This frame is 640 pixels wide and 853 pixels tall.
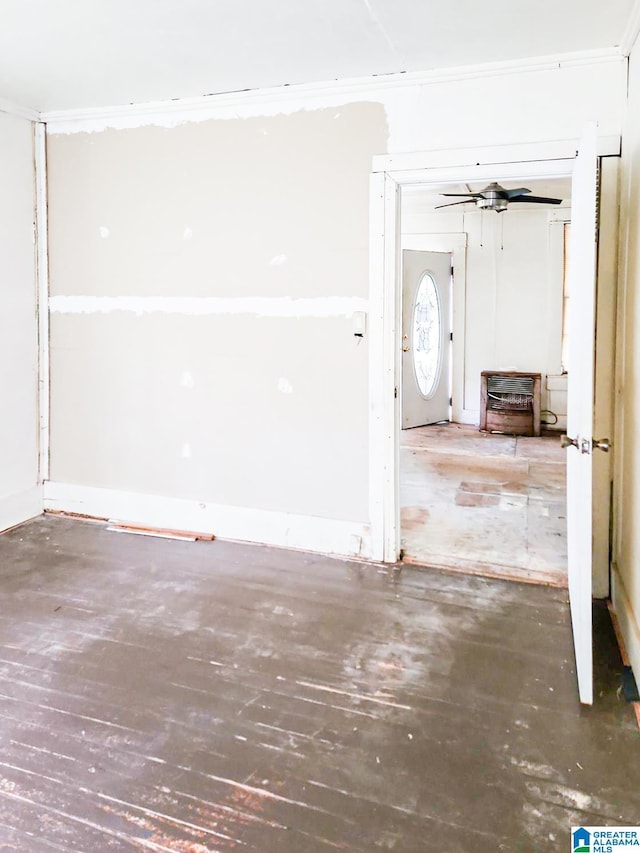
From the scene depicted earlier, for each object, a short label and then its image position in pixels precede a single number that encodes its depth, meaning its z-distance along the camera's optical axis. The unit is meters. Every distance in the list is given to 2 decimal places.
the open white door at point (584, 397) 2.17
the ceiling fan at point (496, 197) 5.54
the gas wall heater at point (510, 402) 7.23
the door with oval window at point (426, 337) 7.25
